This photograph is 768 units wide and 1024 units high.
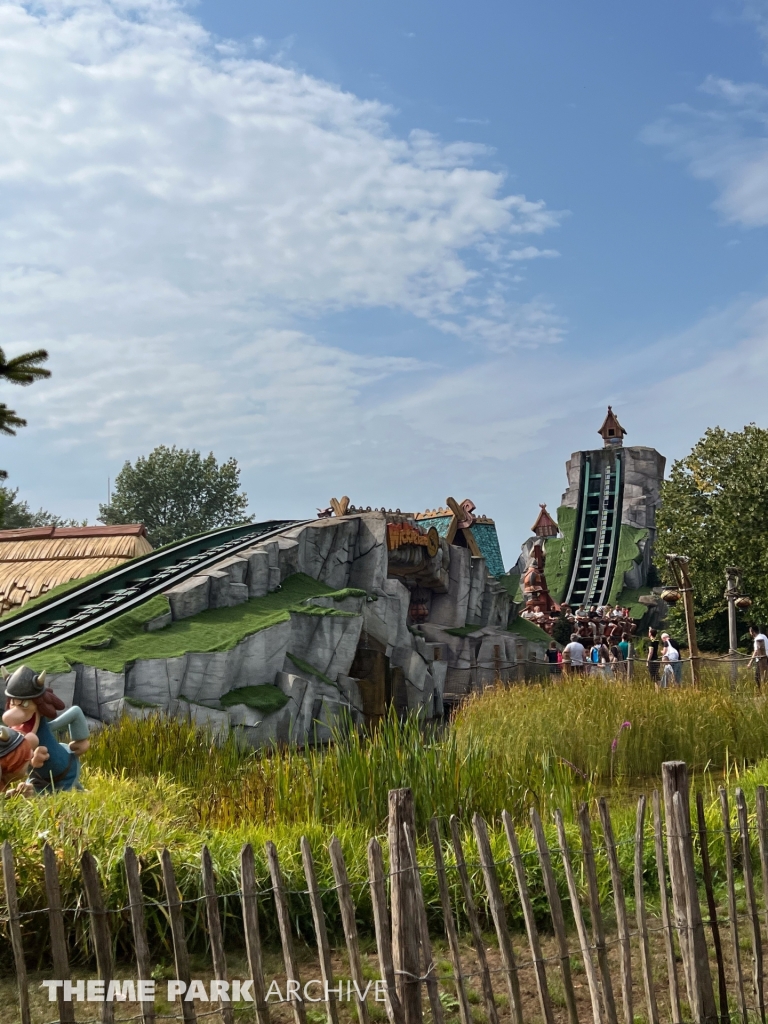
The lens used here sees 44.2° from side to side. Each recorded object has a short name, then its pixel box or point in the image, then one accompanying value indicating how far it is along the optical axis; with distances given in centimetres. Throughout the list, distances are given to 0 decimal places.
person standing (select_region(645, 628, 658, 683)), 1855
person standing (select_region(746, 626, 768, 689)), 1469
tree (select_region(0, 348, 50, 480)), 1059
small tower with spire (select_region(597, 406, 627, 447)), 4953
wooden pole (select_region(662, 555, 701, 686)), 1664
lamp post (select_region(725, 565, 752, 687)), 1991
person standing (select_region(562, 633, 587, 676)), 1862
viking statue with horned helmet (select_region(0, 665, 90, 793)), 735
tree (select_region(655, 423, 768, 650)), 2805
